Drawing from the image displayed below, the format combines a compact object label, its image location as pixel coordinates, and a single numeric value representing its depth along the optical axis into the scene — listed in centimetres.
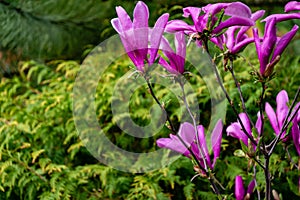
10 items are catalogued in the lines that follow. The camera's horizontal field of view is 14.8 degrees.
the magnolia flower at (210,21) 150
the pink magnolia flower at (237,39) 156
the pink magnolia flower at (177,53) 156
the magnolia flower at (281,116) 162
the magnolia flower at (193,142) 161
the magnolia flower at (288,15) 152
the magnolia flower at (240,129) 162
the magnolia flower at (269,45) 153
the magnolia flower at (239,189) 166
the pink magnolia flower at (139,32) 150
